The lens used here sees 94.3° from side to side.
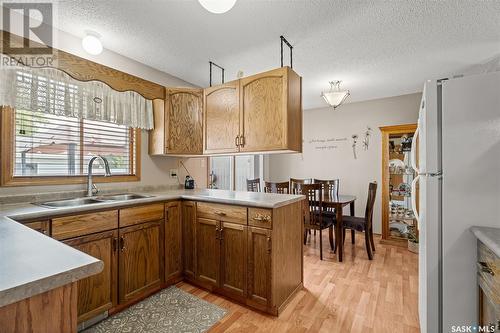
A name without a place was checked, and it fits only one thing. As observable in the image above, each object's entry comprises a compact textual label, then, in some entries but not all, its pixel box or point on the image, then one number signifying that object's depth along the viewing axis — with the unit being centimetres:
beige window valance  177
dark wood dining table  296
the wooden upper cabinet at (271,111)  216
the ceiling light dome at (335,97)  321
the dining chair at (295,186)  321
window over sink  185
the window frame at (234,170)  367
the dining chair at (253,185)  390
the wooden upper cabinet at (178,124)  270
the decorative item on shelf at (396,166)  369
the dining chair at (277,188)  327
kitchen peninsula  167
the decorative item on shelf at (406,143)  356
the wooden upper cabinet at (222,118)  250
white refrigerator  118
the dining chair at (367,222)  303
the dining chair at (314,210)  302
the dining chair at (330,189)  351
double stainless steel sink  190
